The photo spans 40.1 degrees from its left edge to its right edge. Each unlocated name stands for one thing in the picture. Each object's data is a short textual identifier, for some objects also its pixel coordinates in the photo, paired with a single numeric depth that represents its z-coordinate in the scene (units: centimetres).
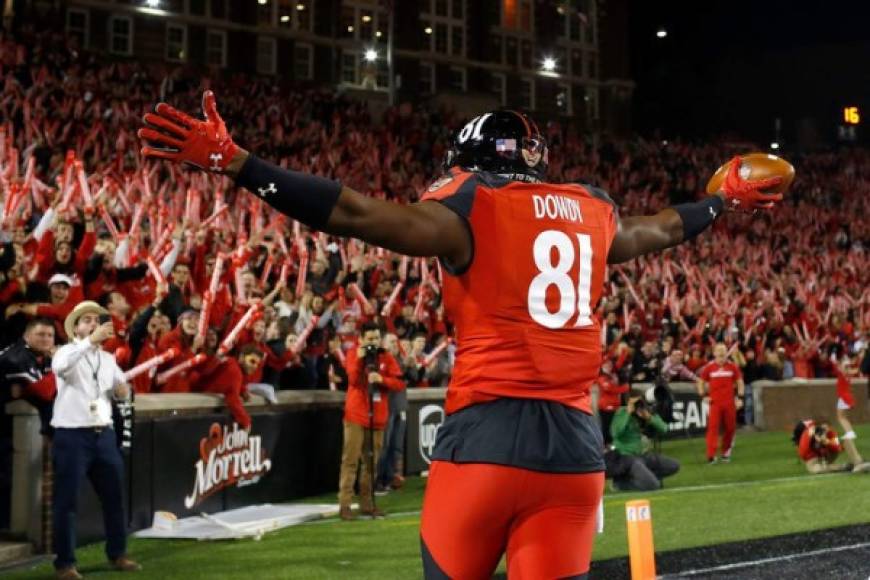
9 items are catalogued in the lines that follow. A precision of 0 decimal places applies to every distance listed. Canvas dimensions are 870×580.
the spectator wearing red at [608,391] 1788
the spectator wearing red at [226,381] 1192
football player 314
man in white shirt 831
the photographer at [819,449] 1577
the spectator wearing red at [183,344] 1122
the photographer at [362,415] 1180
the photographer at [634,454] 1398
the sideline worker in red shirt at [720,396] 1755
